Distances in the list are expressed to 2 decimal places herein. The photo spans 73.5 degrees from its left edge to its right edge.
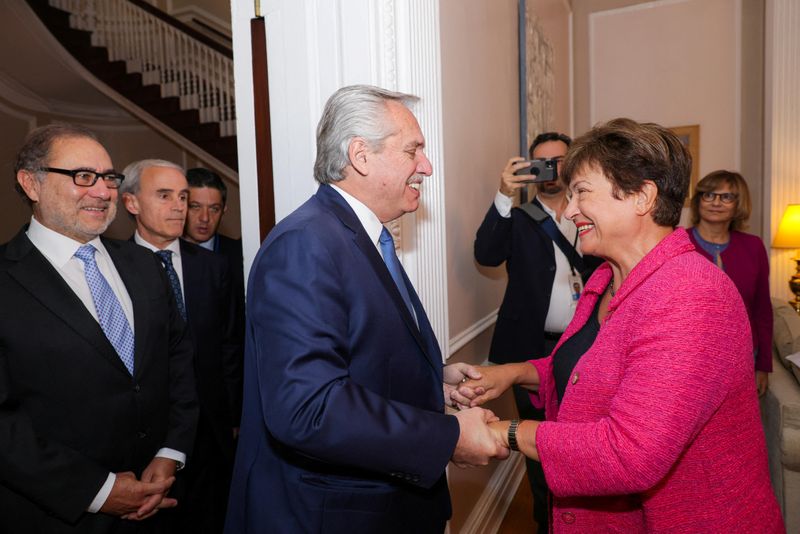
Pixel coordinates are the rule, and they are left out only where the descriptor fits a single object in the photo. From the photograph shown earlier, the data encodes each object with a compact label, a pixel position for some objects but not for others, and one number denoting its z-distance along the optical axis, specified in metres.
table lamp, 4.40
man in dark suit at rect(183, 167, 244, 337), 3.01
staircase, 6.79
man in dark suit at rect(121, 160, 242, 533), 2.29
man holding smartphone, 2.54
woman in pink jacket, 1.04
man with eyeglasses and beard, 1.41
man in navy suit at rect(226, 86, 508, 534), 1.07
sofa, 2.60
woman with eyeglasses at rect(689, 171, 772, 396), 3.12
